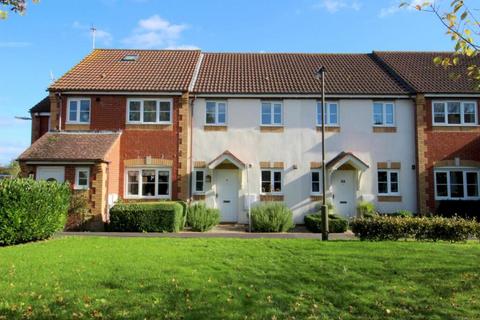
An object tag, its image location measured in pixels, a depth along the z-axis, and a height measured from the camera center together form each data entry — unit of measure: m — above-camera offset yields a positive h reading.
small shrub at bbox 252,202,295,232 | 18.31 -0.64
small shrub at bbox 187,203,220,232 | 18.28 -0.62
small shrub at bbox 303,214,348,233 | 18.09 -0.83
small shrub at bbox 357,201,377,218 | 20.53 -0.21
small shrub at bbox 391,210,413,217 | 19.77 -0.42
